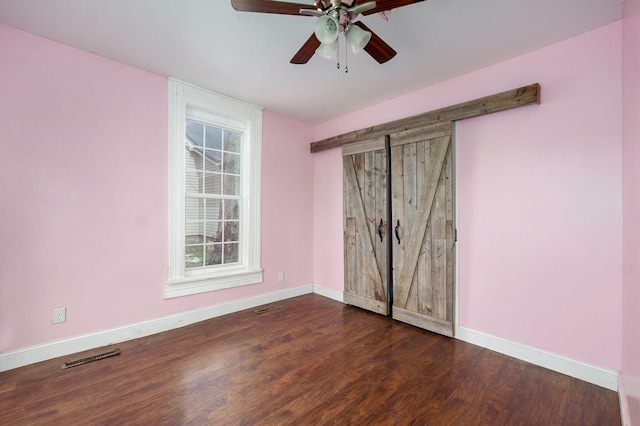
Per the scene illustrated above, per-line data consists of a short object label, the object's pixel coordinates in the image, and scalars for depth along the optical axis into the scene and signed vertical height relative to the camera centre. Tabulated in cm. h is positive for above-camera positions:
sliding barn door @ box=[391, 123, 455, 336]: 288 -15
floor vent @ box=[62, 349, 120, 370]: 229 -128
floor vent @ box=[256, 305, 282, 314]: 359 -129
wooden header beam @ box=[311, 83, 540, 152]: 238 +107
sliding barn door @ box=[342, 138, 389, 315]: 350 -14
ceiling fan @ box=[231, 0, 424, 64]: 154 +118
